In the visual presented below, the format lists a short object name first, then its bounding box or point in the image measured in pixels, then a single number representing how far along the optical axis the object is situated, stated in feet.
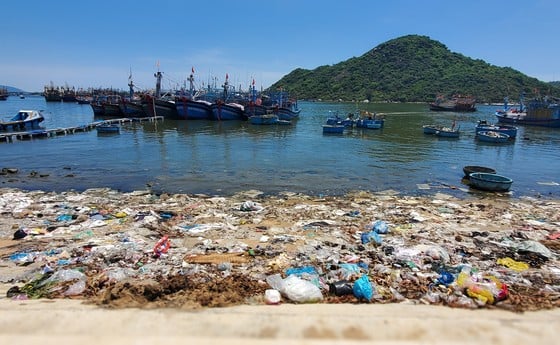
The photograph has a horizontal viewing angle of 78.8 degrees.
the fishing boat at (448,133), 106.97
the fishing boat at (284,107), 164.66
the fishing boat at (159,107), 162.91
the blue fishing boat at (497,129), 104.42
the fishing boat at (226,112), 158.81
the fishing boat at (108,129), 110.22
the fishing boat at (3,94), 344.43
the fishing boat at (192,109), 159.53
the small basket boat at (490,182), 44.01
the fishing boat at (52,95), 347.97
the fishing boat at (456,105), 261.24
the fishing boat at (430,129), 113.01
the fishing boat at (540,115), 139.95
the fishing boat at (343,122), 125.90
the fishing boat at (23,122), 102.22
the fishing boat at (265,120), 145.89
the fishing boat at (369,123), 124.06
